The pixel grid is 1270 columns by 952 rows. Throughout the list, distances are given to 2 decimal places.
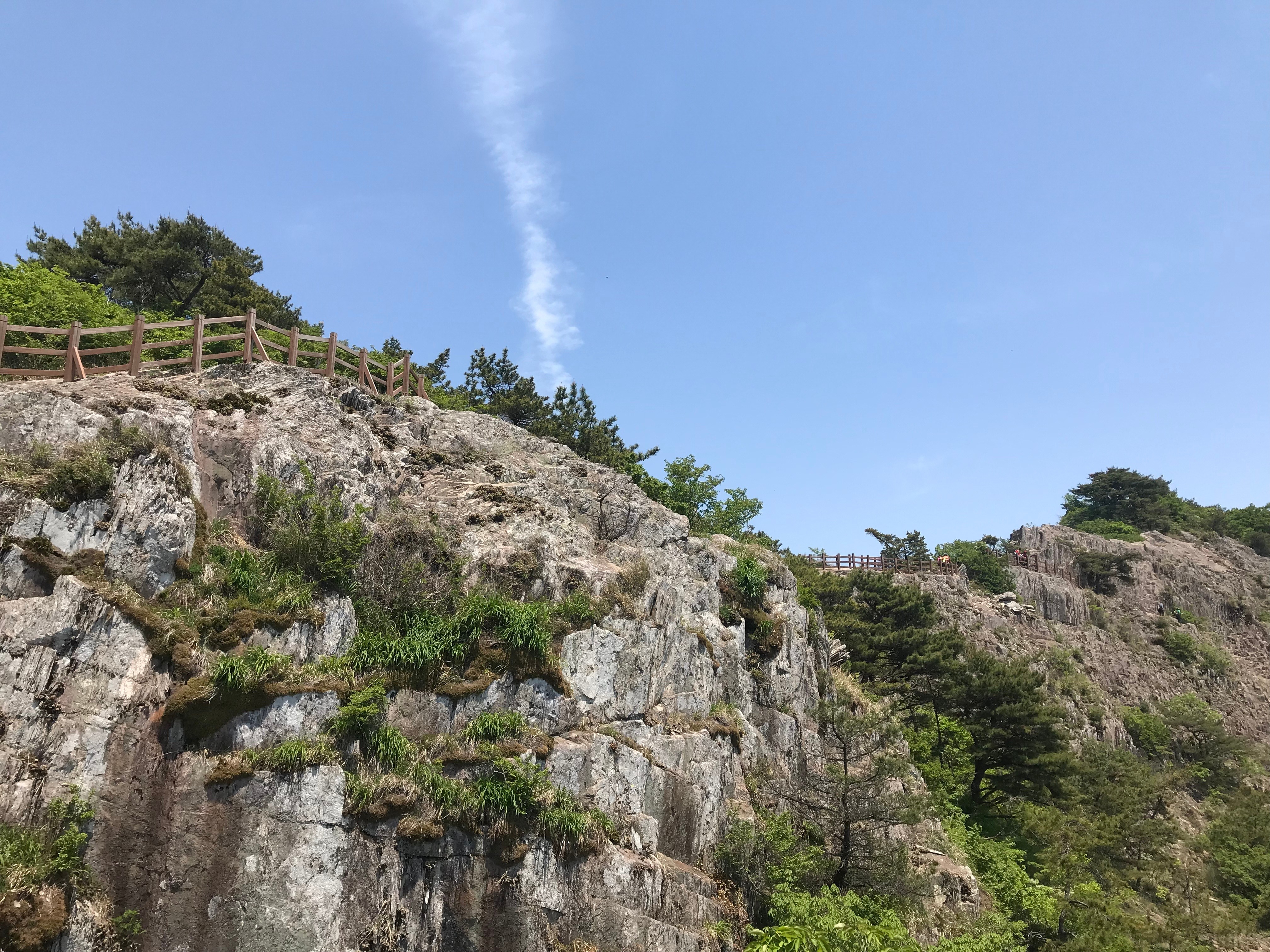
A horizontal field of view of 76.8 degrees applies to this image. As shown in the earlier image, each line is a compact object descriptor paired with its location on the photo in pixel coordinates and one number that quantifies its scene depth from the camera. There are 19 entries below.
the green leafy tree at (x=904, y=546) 61.78
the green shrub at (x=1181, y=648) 60.16
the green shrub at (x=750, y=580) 27.42
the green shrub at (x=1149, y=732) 48.47
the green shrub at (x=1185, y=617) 65.50
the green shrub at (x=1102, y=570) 66.56
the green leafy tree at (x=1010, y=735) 32.47
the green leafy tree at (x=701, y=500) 41.78
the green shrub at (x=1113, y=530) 76.19
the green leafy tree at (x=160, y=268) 31.78
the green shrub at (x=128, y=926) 11.88
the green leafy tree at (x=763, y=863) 18.98
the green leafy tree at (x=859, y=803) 20.81
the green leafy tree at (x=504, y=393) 39.00
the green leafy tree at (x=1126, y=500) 86.88
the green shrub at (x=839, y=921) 14.54
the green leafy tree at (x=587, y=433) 38.53
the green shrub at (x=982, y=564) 61.34
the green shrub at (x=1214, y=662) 59.53
